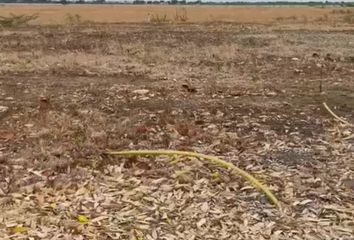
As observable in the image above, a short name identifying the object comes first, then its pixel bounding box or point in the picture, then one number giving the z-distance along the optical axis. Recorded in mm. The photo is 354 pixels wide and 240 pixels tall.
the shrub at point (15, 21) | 28139
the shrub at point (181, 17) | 36844
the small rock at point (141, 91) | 8688
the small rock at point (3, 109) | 7330
